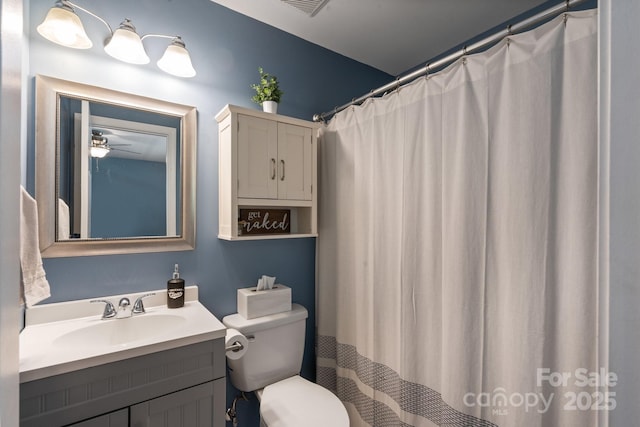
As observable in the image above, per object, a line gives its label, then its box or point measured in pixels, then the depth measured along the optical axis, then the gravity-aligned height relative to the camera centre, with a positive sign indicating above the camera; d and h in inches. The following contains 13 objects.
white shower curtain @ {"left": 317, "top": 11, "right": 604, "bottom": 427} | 34.3 -4.3
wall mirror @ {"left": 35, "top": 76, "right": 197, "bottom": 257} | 46.2 +7.1
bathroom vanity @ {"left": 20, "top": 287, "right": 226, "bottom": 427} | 34.0 -21.0
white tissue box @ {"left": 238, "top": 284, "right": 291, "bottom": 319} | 58.8 -19.1
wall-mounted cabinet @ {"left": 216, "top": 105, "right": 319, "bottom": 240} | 56.0 +9.4
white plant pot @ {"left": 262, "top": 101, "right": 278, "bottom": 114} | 61.4 +22.6
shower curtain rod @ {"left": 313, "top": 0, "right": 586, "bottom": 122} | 34.9 +25.1
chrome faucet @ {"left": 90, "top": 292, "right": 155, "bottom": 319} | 48.3 -17.1
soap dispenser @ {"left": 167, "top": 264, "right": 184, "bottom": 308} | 52.8 -15.3
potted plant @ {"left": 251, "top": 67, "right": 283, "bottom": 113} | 61.5 +25.5
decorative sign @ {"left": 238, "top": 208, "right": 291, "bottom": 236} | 63.7 -2.3
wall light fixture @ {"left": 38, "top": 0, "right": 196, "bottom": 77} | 42.4 +27.6
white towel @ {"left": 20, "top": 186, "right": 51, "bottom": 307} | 35.3 -5.9
